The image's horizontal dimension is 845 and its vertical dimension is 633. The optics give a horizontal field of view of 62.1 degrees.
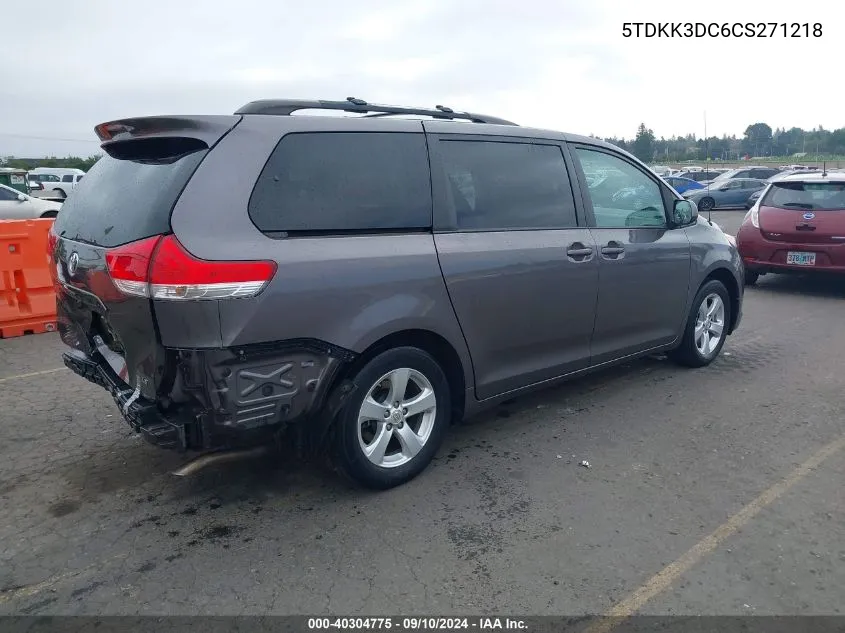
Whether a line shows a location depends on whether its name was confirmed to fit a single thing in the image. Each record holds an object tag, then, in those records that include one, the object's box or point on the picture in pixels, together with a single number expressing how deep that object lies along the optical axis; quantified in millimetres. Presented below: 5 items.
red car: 8617
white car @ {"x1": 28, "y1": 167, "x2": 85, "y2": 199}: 28989
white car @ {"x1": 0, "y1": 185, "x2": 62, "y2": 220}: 16109
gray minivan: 2908
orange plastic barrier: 6910
